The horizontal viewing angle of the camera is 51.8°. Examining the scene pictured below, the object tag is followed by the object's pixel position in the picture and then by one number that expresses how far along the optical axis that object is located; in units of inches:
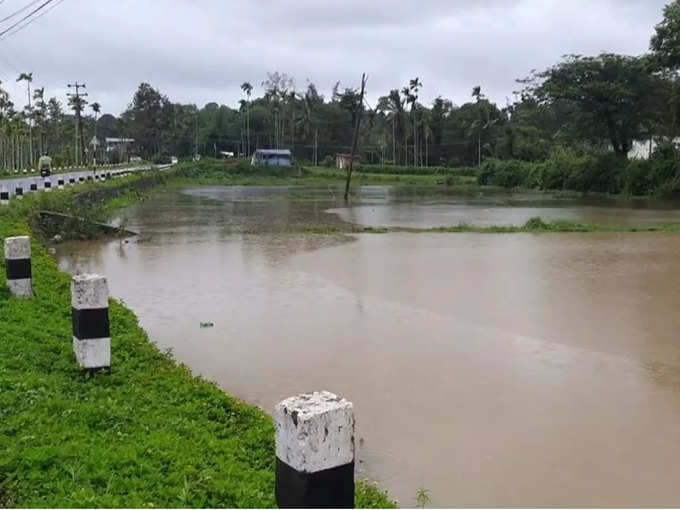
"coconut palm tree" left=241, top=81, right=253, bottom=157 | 3255.4
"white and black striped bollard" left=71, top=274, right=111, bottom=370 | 186.5
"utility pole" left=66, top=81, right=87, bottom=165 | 2150.3
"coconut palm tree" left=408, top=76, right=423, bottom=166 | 2817.4
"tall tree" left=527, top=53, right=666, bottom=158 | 1689.2
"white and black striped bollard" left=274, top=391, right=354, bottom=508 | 90.3
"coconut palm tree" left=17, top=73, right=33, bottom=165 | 1969.1
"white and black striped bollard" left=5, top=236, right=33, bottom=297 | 255.8
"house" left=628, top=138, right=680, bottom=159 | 1766.7
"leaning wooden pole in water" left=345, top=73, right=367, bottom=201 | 1354.6
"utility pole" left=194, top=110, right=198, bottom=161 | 3346.5
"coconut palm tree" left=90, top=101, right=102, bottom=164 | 2659.0
